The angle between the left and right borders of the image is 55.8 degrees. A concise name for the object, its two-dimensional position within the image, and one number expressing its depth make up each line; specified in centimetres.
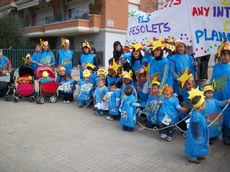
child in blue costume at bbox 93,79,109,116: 530
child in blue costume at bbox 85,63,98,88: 602
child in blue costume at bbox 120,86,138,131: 432
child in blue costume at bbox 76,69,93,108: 591
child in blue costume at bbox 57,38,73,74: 680
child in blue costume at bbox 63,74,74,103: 641
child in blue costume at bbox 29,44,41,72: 677
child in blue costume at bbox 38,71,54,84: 628
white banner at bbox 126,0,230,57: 408
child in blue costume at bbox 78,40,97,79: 638
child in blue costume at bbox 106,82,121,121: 496
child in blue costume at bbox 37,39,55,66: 676
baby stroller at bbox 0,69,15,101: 648
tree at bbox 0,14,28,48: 1654
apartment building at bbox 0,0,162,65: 1802
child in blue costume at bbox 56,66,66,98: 652
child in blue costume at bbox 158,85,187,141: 394
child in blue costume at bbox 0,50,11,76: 688
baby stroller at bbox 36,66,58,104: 627
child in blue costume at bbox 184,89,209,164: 316
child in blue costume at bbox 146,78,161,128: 416
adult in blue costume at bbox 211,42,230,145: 371
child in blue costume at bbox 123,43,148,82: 487
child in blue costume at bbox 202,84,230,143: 365
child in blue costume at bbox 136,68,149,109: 487
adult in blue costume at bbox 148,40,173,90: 438
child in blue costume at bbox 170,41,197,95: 442
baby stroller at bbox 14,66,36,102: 628
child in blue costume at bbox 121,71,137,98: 473
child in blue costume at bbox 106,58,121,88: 528
